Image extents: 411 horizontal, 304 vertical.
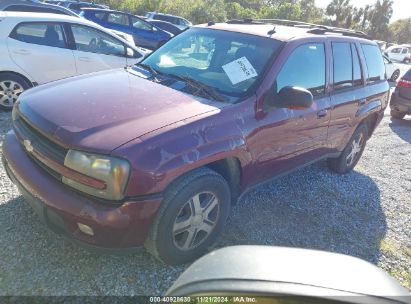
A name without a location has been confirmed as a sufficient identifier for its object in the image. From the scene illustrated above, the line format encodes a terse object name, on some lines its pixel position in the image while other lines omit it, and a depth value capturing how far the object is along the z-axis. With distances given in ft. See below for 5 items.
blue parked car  40.52
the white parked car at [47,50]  17.40
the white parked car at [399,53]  89.25
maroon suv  7.29
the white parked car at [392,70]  49.61
